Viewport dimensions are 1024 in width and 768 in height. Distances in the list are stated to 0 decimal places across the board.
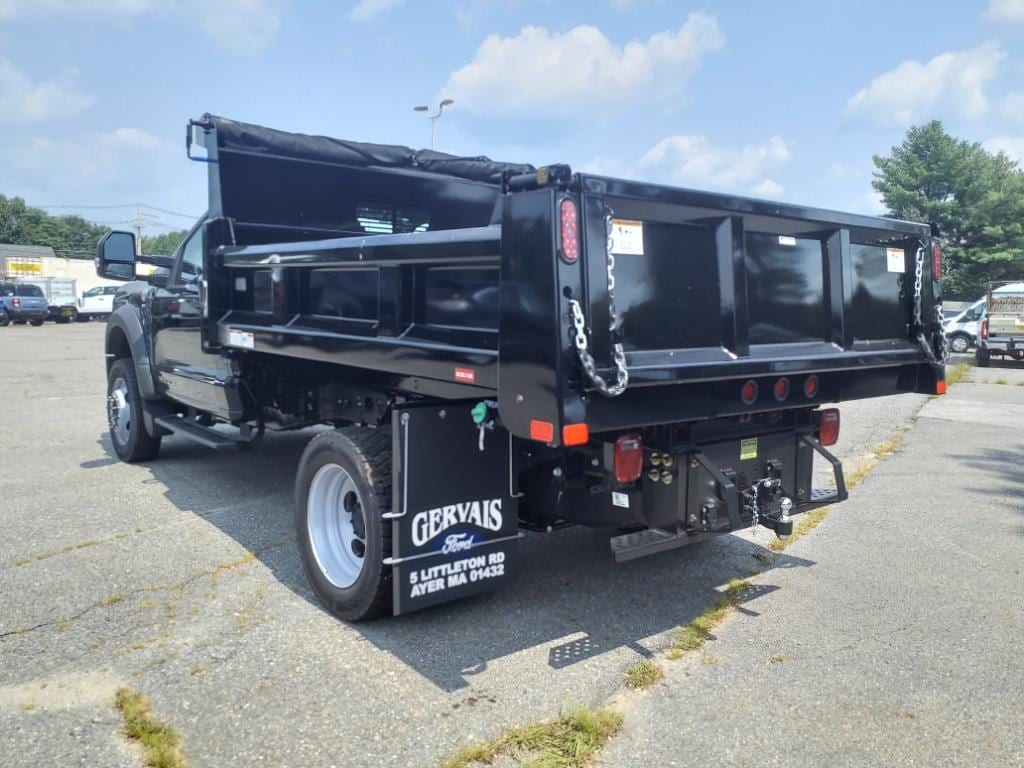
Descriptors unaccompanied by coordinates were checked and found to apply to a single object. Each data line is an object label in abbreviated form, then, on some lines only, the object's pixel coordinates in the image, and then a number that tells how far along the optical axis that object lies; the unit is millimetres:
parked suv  32562
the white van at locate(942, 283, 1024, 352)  23969
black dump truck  2941
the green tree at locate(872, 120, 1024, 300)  33125
